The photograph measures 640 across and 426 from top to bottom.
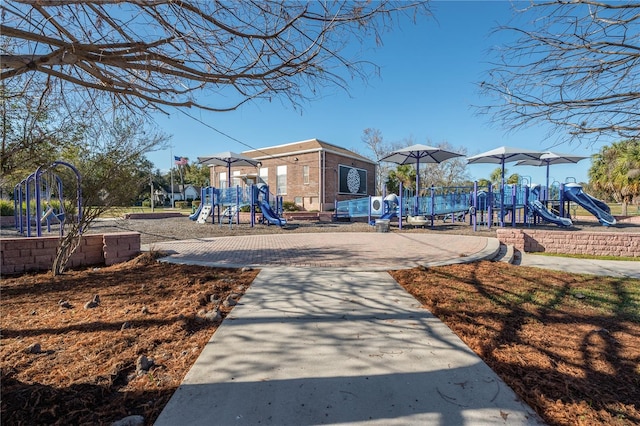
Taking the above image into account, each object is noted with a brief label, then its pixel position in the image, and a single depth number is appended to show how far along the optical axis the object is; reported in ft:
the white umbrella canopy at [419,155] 48.93
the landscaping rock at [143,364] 7.75
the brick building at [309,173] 83.41
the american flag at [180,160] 110.51
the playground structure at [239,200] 53.93
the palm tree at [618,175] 64.69
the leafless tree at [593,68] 10.07
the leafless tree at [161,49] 7.99
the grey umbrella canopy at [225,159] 58.44
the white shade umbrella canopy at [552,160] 58.54
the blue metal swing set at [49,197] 17.69
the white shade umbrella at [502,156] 48.52
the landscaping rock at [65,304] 12.26
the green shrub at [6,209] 58.36
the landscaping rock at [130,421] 5.87
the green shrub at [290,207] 82.12
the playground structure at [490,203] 49.29
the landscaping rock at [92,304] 12.15
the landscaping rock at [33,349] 8.66
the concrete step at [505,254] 23.94
